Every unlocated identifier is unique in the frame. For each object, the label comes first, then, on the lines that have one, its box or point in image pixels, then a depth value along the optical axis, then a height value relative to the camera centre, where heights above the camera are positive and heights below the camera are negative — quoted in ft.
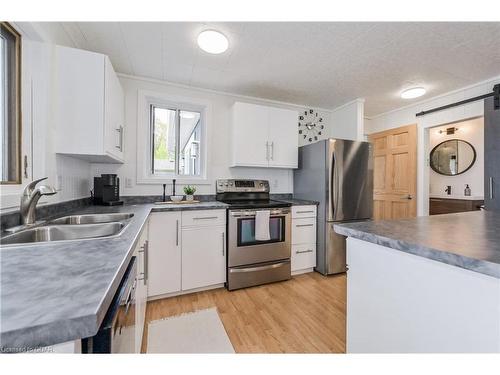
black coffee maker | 7.06 -0.12
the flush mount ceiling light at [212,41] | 5.90 +3.99
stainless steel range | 7.77 -2.21
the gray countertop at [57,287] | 1.27 -0.78
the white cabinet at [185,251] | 6.95 -2.12
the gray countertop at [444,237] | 2.11 -0.63
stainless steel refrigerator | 8.90 -0.08
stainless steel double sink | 3.60 -0.82
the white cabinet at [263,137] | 9.22 +2.18
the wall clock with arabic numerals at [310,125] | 11.62 +3.32
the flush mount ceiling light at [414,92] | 9.09 +3.97
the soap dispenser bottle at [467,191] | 13.15 -0.20
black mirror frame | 13.26 +1.65
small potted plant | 8.65 -0.21
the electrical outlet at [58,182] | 5.48 +0.09
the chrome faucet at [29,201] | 3.83 -0.26
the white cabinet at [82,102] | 5.32 +2.07
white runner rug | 5.04 -3.64
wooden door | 11.07 +0.81
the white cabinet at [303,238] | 9.02 -2.13
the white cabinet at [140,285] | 3.80 -1.91
